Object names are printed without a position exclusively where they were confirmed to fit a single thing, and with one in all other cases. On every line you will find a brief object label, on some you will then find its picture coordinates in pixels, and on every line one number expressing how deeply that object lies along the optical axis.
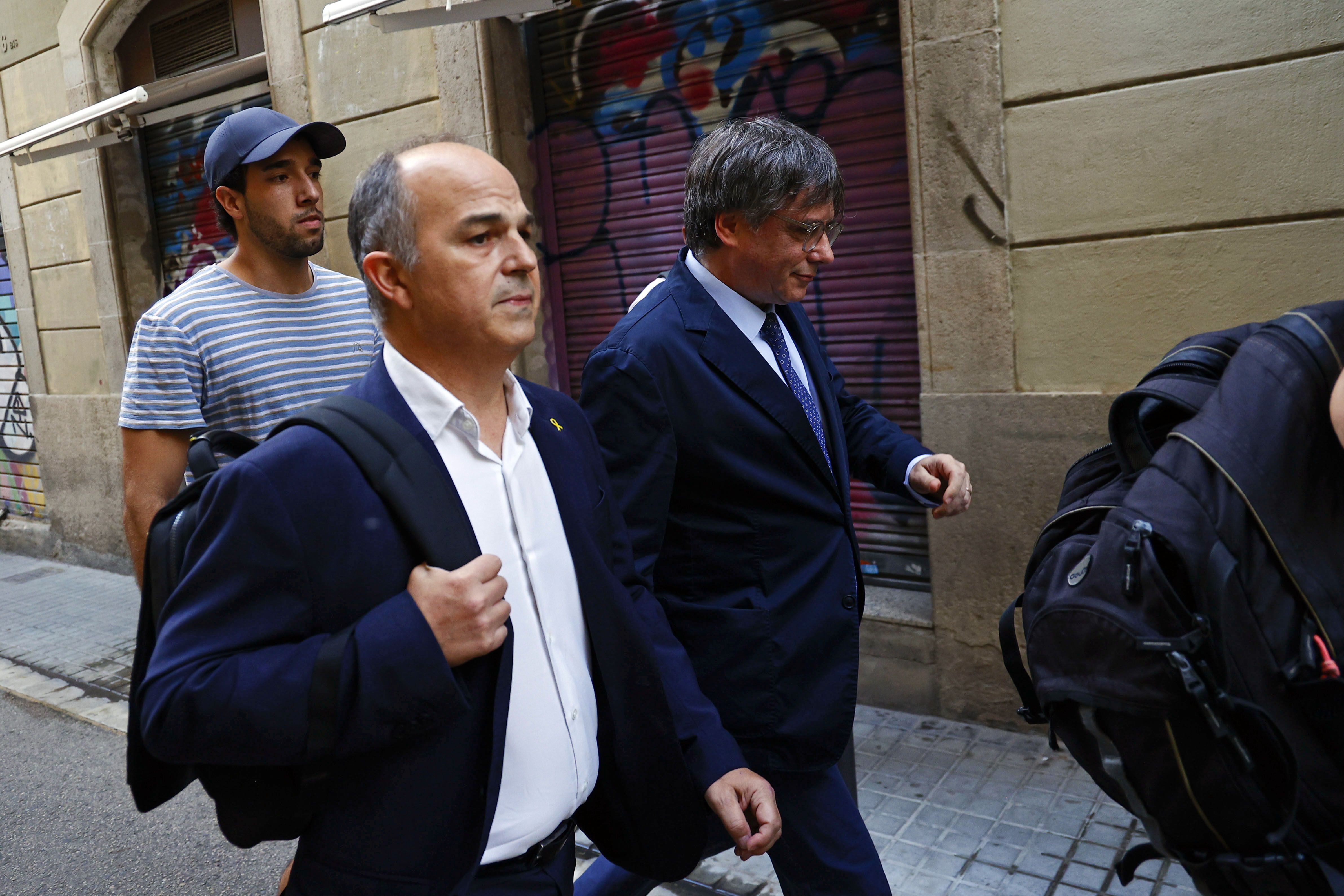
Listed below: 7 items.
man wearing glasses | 2.39
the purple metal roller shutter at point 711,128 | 4.68
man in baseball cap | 2.80
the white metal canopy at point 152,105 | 6.96
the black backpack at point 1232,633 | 1.42
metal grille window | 7.33
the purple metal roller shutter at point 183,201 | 7.93
